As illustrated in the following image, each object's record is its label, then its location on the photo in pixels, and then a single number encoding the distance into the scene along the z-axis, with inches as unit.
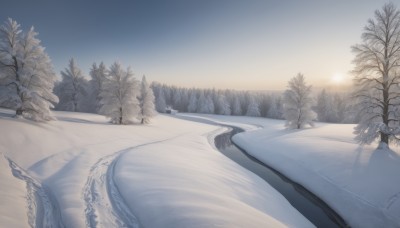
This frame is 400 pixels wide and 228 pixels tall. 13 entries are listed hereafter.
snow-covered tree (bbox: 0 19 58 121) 809.5
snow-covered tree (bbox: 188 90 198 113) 3920.3
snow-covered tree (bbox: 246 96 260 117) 3331.7
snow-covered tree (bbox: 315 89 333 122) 2819.4
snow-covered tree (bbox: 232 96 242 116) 3628.4
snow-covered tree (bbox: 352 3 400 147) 607.5
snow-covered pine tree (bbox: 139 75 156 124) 1534.2
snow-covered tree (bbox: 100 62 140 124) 1305.4
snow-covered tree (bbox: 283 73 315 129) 1380.4
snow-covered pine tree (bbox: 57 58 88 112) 1729.8
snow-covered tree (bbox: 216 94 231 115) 3563.0
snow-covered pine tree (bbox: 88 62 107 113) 1797.5
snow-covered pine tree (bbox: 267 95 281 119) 3132.4
